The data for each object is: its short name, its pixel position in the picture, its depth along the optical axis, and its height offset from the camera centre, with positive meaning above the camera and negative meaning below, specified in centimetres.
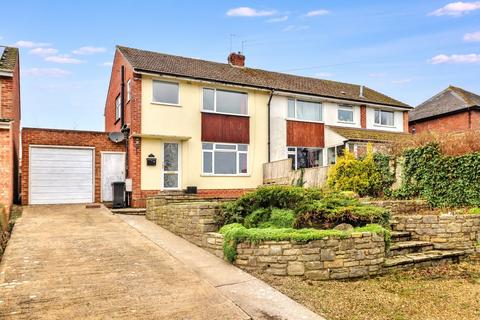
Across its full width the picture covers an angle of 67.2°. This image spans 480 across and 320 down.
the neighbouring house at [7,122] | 999 +141
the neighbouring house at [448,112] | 2345 +390
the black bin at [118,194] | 1339 -86
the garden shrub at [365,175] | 1210 -19
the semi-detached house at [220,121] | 1418 +227
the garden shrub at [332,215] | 723 -92
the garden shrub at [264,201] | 789 -68
